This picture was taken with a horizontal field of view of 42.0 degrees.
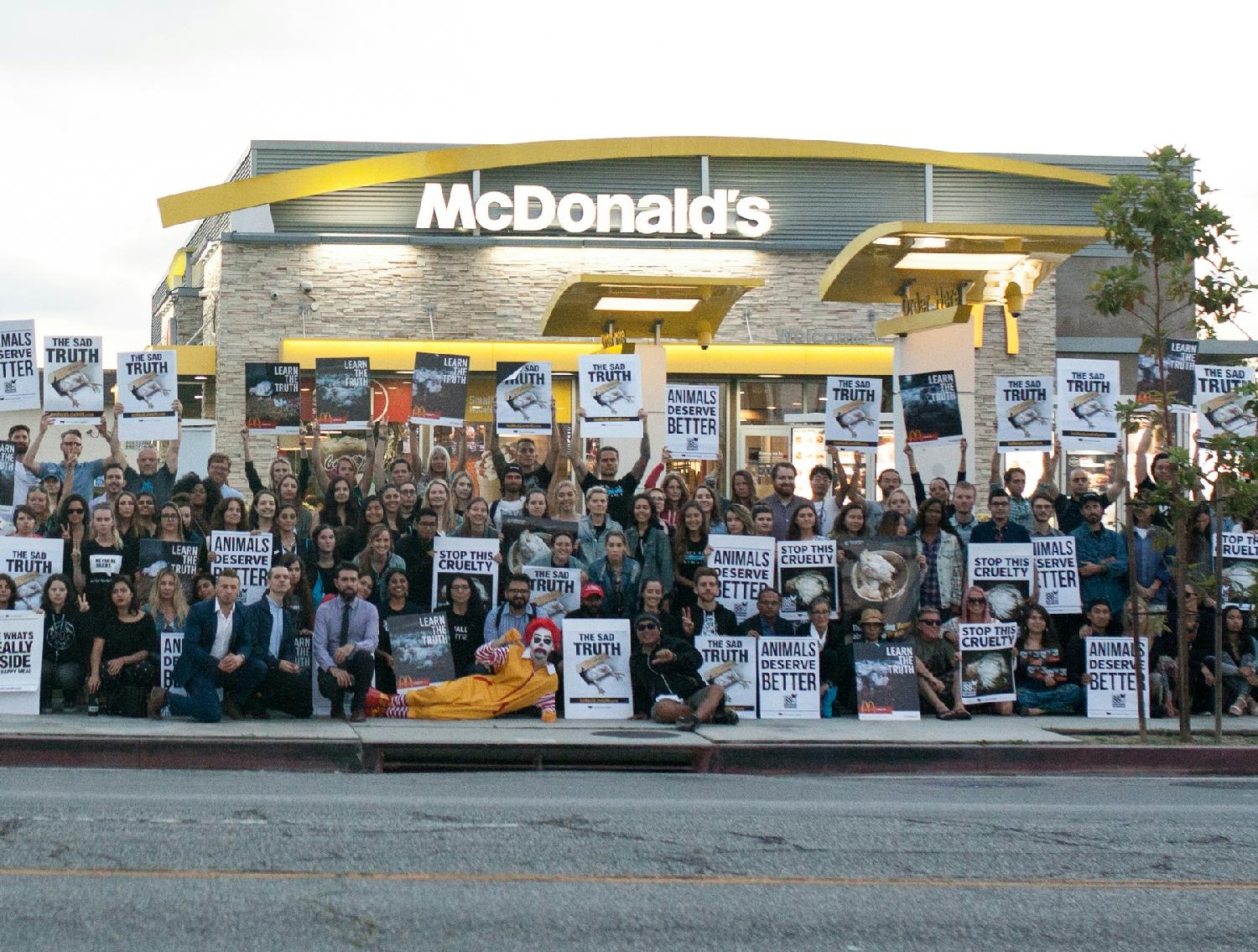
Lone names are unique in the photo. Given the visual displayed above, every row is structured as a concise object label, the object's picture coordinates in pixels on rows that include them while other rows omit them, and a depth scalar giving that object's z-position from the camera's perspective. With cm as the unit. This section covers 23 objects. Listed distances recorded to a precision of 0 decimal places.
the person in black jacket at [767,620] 1440
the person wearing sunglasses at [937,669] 1454
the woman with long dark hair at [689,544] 1480
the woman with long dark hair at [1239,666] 1512
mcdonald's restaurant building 2805
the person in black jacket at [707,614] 1415
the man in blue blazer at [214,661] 1304
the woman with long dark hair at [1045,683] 1495
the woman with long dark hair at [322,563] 1410
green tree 1345
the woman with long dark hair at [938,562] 1498
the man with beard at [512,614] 1412
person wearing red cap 1423
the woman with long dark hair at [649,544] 1458
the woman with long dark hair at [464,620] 1419
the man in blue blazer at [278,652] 1335
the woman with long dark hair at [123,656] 1336
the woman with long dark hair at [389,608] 1392
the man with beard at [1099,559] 1523
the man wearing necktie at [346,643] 1350
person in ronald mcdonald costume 1386
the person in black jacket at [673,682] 1380
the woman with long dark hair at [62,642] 1362
